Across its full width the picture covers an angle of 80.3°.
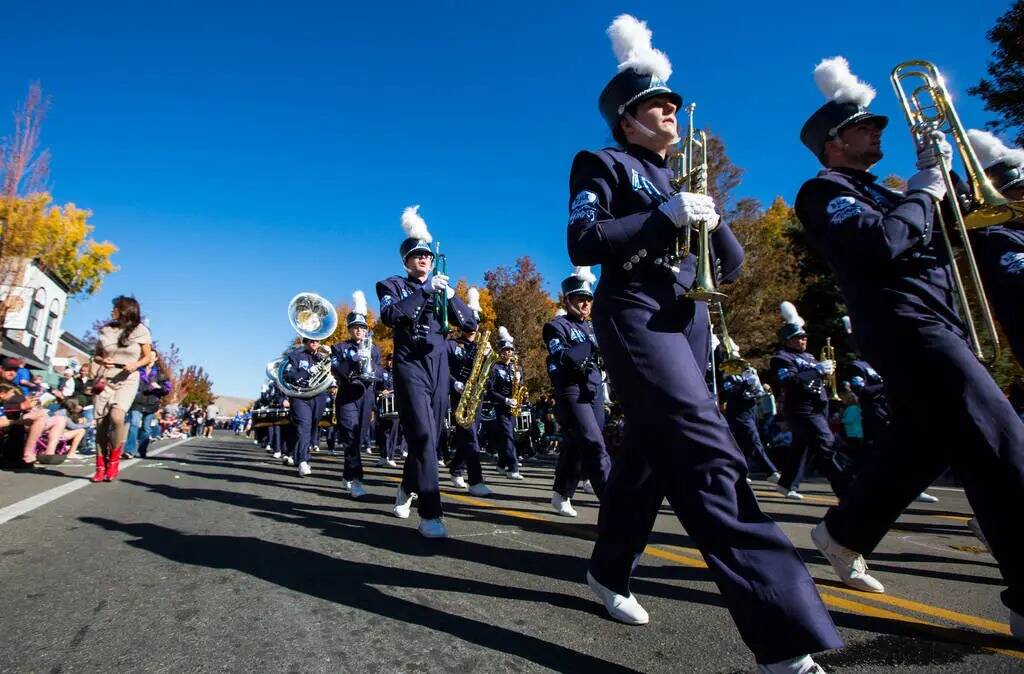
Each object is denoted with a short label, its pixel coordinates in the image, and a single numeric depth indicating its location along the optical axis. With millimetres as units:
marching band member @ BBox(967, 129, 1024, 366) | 3102
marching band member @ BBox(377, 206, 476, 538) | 4141
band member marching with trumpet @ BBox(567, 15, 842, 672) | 1707
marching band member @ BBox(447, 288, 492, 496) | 6938
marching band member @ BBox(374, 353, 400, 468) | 12430
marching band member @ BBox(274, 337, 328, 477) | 8820
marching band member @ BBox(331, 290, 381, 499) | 7571
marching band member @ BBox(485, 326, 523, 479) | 9641
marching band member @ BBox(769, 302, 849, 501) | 5957
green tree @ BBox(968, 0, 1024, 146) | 14585
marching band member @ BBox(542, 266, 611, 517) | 5090
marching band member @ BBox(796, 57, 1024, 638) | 2199
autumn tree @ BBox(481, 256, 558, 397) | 30516
